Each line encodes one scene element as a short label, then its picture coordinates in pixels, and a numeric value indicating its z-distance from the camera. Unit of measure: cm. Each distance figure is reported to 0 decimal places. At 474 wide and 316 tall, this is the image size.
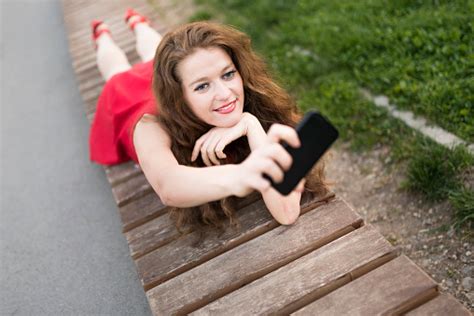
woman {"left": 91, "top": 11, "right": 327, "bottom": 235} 212
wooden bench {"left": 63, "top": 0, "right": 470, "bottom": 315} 188
